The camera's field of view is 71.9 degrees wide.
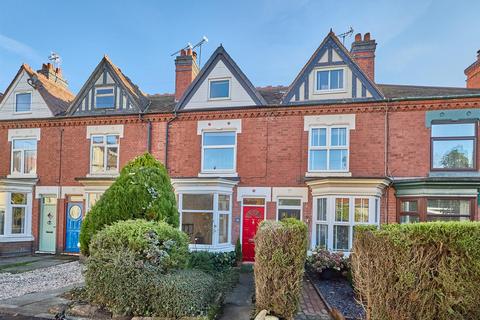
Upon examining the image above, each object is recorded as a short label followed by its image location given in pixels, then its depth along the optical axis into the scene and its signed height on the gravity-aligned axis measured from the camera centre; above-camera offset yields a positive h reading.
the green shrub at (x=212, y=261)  10.17 -3.19
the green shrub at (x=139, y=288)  6.54 -2.52
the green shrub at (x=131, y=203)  8.39 -1.00
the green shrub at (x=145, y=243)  7.02 -1.69
